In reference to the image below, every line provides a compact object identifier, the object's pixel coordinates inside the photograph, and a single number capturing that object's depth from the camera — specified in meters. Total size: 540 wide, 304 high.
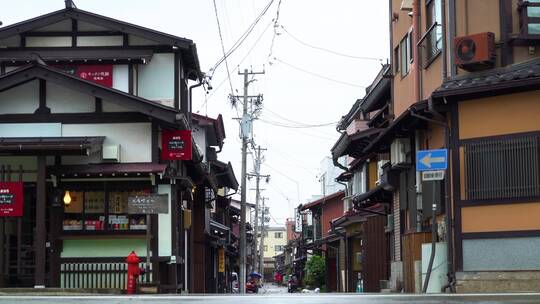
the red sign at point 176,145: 22.31
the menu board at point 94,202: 22.06
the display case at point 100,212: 21.95
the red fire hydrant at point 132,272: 20.17
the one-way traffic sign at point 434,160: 15.95
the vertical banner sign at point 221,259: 44.94
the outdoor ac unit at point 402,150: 21.03
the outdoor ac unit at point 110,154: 21.62
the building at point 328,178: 71.56
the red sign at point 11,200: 20.77
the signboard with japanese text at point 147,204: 20.05
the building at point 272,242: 171.38
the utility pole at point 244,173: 41.66
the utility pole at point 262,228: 97.77
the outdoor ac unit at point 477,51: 15.91
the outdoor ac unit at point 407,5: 20.77
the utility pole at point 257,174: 69.69
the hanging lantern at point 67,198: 21.84
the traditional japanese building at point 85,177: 21.23
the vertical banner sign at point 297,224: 95.31
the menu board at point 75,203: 21.98
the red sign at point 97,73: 23.97
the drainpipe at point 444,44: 17.41
